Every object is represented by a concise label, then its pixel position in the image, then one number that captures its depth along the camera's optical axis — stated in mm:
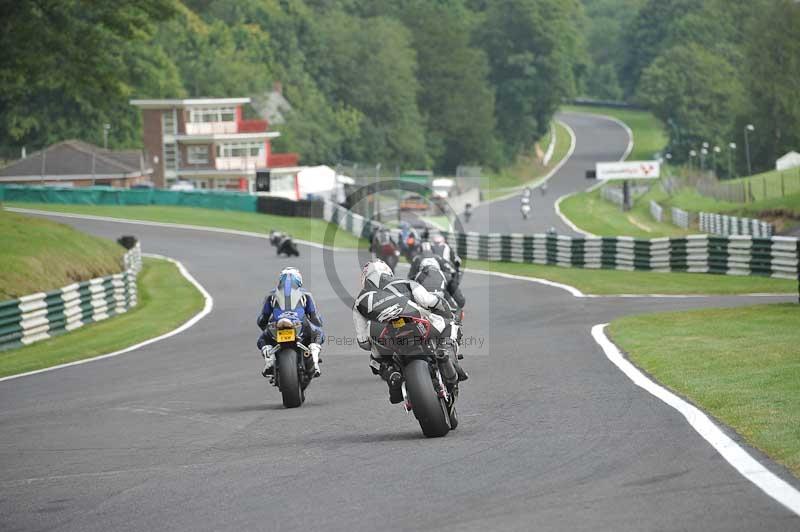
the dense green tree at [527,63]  154625
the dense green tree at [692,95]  139500
